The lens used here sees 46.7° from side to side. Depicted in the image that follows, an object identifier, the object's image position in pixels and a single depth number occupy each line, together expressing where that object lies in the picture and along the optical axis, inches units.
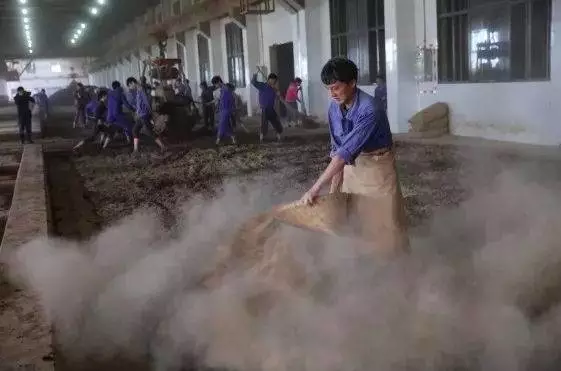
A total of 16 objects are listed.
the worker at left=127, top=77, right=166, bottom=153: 523.8
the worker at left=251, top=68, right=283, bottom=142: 559.5
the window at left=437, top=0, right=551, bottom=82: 416.5
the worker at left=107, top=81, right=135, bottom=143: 530.6
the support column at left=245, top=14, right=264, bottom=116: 906.7
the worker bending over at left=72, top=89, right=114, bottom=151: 561.0
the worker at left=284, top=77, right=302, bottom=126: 712.4
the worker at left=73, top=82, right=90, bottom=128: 889.8
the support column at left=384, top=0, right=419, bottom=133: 541.6
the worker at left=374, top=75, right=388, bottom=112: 583.9
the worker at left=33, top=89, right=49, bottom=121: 1046.5
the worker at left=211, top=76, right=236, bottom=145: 549.3
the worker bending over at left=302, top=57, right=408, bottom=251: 126.6
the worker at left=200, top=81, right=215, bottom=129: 687.1
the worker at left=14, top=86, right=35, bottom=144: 621.3
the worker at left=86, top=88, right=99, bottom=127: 594.9
